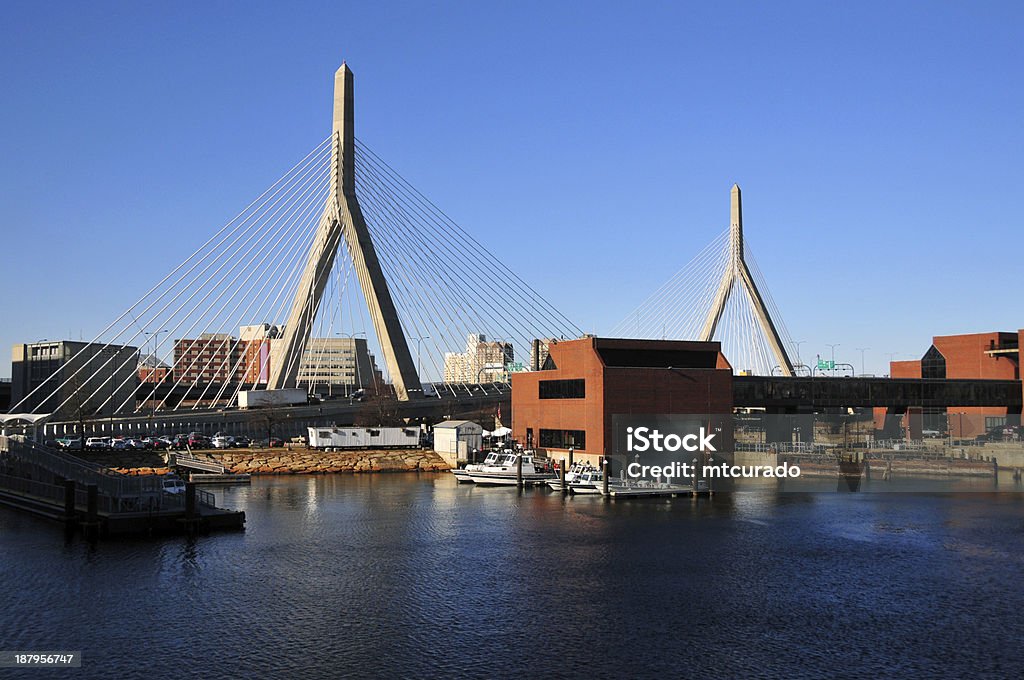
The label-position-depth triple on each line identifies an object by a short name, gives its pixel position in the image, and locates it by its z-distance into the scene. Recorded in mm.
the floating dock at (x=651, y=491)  54781
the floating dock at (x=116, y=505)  41000
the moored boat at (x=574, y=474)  57562
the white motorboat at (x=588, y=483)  56438
